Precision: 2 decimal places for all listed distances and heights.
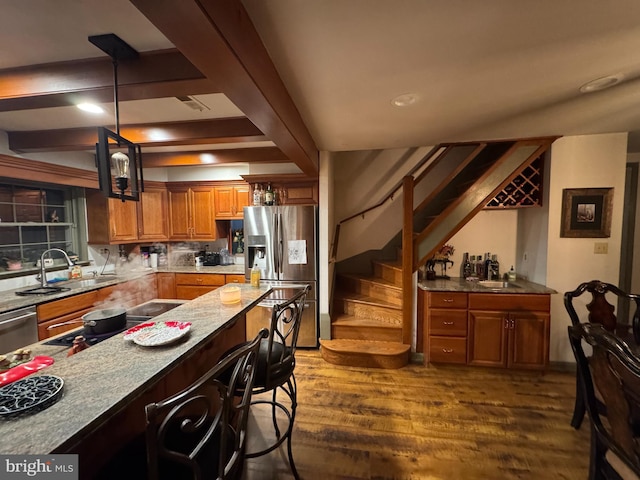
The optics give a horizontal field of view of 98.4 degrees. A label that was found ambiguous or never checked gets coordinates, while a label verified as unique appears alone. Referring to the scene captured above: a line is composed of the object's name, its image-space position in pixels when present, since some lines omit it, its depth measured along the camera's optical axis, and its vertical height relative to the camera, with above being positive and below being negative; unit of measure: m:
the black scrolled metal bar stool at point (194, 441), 0.75 -0.77
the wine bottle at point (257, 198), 3.59 +0.37
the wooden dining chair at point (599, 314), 1.97 -0.69
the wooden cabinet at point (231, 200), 4.01 +0.38
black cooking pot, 1.43 -0.50
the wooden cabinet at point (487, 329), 2.77 -1.06
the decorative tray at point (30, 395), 0.78 -0.51
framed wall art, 2.75 +0.13
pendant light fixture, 1.30 +0.36
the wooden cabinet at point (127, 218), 3.60 +0.12
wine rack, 2.99 +0.38
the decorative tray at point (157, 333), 1.20 -0.49
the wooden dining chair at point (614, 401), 1.03 -0.72
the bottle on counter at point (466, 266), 3.46 -0.51
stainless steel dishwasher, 2.31 -0.89
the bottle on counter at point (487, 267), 3.33 -0.51
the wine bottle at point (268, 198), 3.48 +0.36
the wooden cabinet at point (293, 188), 3.55 +0.50
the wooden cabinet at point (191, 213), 4.09 +0.20
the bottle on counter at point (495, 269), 3.35 -0.53
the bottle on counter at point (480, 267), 3.41 -0.51
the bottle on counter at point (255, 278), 2.27 -0.42
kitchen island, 0.71 -0.52
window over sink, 2.89 +0.05
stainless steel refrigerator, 3.30 -0.32
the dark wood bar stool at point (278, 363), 1.46 -0.80
